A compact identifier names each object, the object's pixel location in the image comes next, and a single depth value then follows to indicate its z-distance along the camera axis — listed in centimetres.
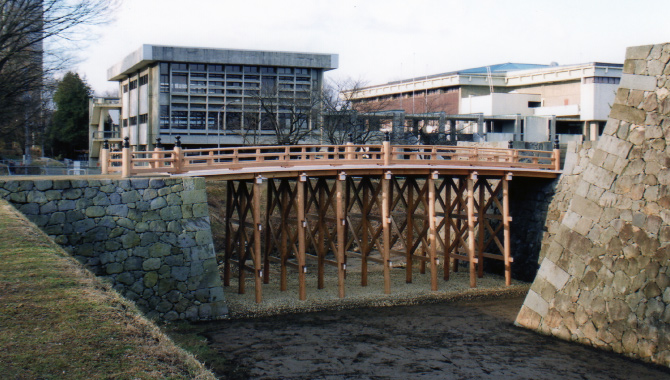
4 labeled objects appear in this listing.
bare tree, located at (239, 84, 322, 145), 3641
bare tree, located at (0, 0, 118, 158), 2438
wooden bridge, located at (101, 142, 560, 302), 1955
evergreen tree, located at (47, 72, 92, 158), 5506
